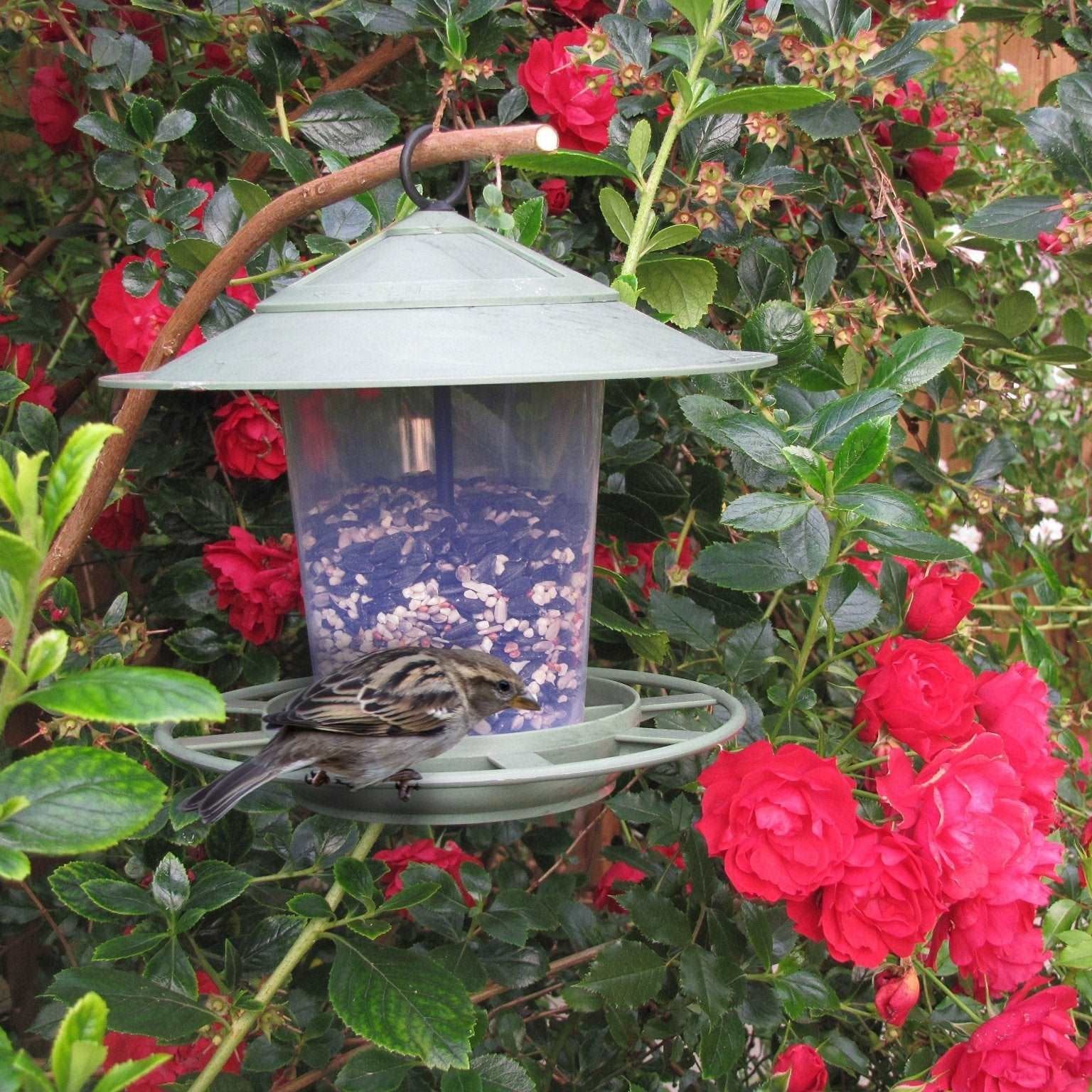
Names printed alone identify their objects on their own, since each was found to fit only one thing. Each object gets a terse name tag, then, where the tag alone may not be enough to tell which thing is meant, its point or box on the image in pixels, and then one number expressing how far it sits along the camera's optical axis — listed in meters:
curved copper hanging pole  1.16
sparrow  1.18
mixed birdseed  1.24
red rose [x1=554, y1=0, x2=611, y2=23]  1.40
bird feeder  1.14
